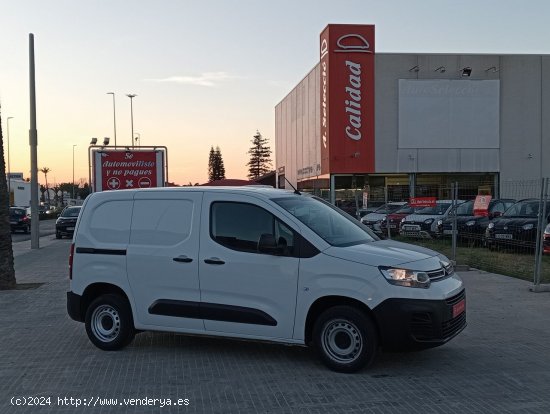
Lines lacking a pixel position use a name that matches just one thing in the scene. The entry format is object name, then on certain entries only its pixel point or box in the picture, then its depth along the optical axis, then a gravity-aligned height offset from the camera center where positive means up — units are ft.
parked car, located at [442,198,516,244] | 62.15 -3.24
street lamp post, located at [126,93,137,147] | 210.38 +25.61
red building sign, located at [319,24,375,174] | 127.13 +19.37
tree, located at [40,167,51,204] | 400.67 +13.96
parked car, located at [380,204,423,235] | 79.46 -3.99
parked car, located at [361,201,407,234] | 79.81 -3.72
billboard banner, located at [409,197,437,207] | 58.51 -1.15
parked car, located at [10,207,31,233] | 116.37 -5.02
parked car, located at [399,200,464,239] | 67.21 -3.53
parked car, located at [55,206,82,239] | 97.66 -5.05
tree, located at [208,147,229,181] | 434.71 +20.05
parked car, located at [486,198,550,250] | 53.06 -3.35
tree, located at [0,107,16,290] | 40.27 -3.31
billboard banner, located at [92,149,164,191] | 53.11 +1.99
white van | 19.39 -2.87
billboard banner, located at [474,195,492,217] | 50.37 -1.26
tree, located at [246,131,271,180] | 395.46 +21.89
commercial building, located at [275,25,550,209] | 127.85 +15.48
